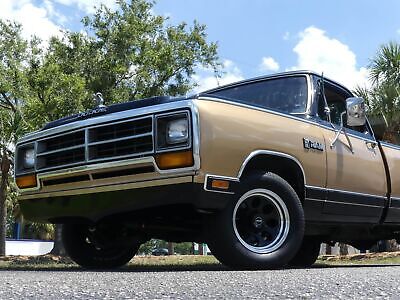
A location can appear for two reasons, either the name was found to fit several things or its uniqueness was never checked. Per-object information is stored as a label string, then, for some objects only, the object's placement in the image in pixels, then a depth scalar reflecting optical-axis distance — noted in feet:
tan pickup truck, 14.20
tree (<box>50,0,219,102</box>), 54.13
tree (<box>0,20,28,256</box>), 50.39
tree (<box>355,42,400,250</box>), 45.19
